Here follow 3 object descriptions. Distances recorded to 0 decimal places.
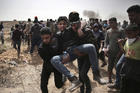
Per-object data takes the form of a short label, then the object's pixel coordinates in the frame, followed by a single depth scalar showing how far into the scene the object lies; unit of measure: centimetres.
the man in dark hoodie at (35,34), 657
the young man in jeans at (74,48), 215
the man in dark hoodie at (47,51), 230
